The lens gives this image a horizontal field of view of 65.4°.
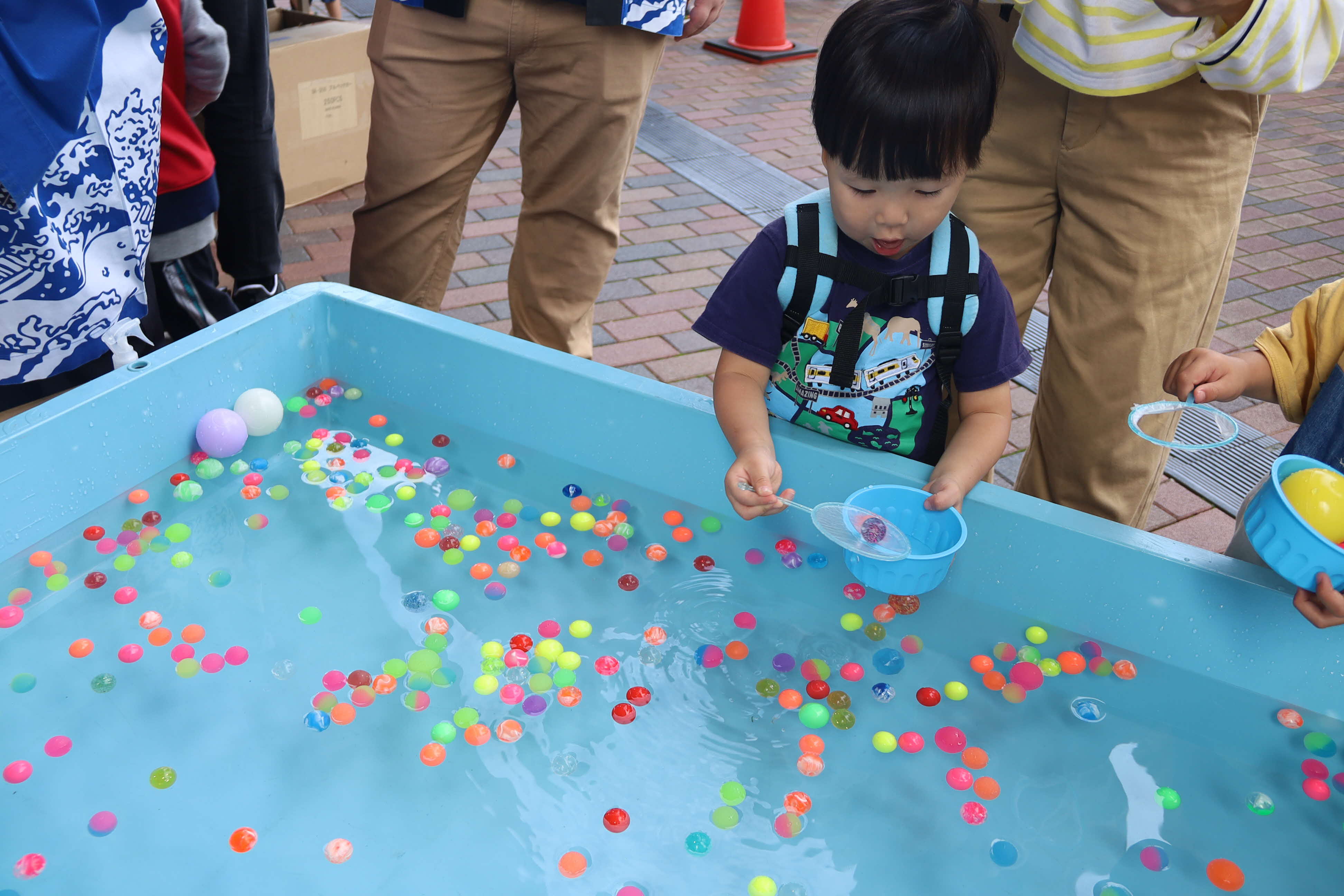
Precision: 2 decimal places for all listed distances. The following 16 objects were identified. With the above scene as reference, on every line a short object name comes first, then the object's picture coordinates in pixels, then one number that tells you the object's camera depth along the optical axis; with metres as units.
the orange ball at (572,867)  1.17
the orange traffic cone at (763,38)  5.63
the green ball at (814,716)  1.36
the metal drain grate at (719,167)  3.88
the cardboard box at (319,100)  3.24
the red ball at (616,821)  1.21
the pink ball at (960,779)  1.29
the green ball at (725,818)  1.23
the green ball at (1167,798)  1.27
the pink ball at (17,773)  1.23
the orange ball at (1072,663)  1.42
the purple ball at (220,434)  1.70
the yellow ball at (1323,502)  1.22
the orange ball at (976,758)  1.31
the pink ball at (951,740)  1.33
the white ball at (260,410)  1.77
